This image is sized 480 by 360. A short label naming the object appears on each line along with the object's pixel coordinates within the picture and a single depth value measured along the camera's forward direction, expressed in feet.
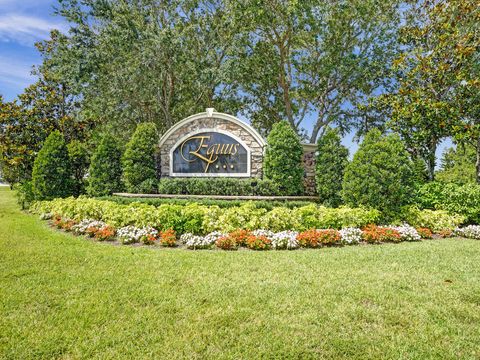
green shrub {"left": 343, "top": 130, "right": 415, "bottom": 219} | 27.81
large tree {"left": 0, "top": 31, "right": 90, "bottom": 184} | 53.31
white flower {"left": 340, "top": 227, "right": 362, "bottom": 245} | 23.06
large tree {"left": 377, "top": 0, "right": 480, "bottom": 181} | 37.96
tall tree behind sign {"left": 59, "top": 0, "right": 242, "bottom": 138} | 49.73
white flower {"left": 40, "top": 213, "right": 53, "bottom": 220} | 35.65
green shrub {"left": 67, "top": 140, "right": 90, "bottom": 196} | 48.34
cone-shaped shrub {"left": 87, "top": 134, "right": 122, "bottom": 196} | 42.39
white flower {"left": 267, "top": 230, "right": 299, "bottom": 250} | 21.75
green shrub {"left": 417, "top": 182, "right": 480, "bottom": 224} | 29.30
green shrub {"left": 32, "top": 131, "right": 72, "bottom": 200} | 44.34
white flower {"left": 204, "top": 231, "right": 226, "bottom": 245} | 22.35
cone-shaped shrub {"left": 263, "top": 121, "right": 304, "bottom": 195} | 35.99
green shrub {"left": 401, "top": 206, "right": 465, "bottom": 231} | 27.09
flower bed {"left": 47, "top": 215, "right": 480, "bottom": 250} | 21.89
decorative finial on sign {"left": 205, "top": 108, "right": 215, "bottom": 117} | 39.39
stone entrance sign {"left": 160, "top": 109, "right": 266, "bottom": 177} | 38.81
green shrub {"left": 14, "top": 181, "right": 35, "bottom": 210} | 46.65
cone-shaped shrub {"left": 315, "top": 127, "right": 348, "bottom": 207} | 35.12
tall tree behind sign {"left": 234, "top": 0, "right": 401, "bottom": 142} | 51.96
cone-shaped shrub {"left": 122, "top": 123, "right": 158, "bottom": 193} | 40.29
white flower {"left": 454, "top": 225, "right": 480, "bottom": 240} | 25.62
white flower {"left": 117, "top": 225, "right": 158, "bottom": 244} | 23.63
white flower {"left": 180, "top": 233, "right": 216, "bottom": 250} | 21.99
